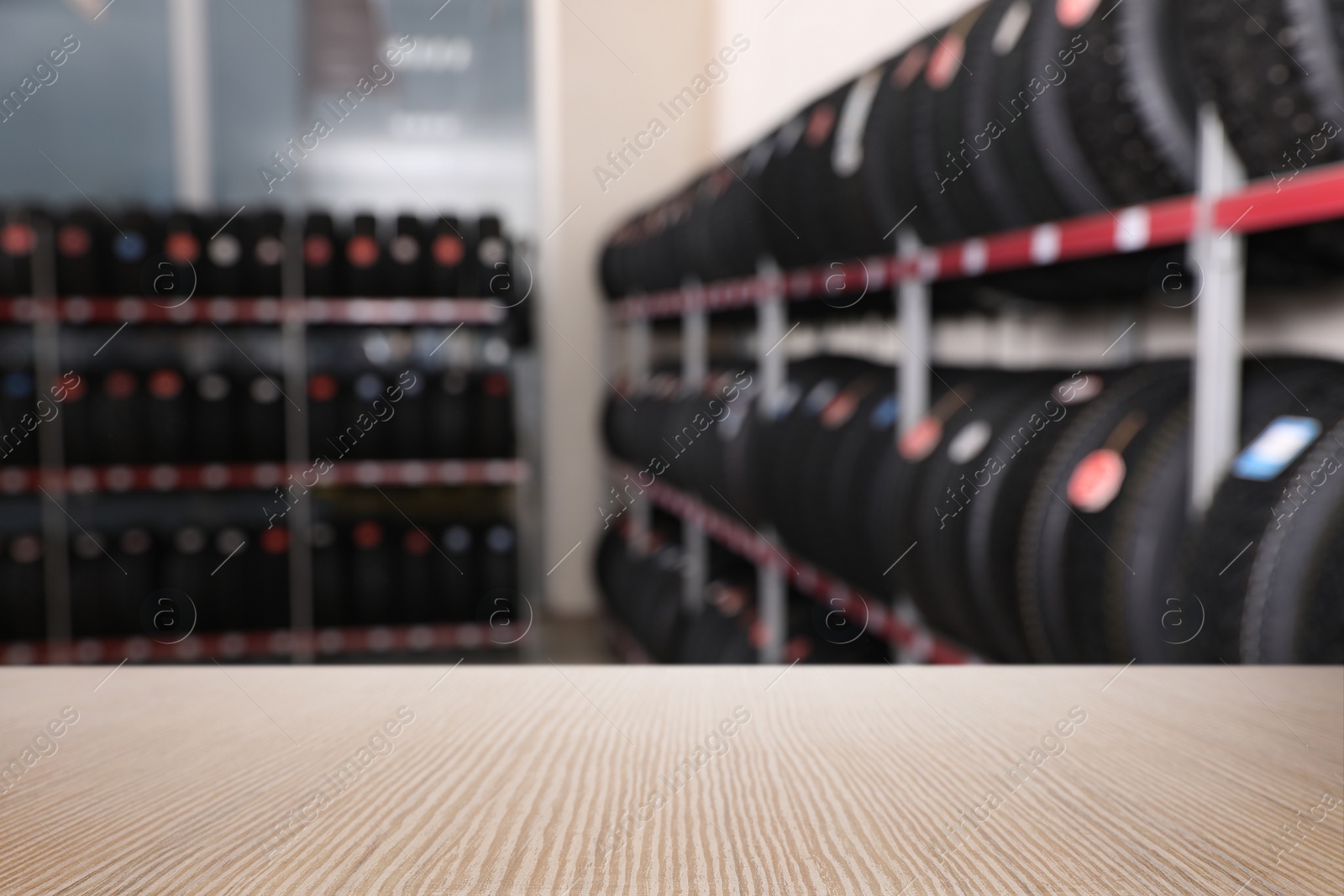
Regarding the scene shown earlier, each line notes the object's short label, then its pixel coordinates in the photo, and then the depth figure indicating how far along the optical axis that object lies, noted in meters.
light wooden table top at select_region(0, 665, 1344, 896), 0.40
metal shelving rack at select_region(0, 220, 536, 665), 4.79
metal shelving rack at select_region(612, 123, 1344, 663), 1.22
